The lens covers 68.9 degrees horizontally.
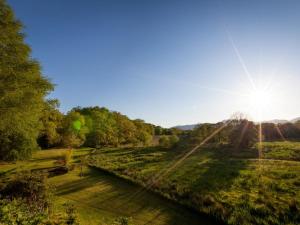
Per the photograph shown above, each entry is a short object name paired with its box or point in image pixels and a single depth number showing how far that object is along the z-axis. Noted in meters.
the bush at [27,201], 9.94
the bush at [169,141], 54.44
